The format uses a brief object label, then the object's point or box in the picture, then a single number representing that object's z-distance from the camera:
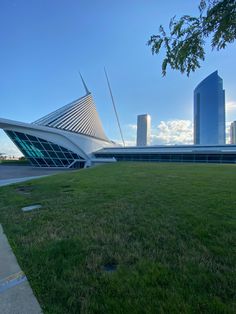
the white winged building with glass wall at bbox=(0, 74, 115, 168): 33.56
